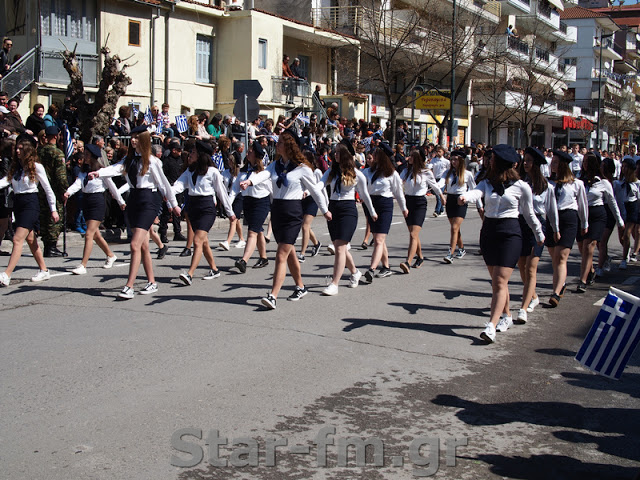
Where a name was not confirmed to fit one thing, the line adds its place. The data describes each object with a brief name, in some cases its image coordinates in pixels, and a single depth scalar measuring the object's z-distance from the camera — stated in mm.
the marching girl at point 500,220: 7312
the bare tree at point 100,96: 16838
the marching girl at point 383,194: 10516
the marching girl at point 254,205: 10977
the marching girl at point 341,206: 9516
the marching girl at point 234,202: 12930
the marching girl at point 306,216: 12039
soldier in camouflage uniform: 12180
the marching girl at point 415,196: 11578
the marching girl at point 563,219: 9117
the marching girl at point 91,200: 10734
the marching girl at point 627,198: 12359
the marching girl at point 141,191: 8953
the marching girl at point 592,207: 10328
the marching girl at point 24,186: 9656
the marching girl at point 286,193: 8453
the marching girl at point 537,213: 8203
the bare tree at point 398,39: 31422
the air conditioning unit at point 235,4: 29562
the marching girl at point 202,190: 9945
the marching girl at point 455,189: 12430
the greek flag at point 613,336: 4453
